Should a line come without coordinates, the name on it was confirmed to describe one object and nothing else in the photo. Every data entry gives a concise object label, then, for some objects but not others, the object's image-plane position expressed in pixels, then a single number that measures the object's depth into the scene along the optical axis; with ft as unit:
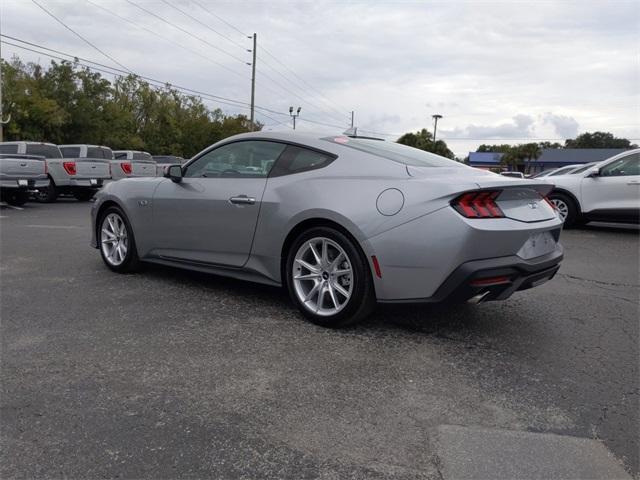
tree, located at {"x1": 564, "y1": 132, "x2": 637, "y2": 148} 402.72
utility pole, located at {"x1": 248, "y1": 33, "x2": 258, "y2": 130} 142.92
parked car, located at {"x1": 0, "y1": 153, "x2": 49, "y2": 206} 46.52
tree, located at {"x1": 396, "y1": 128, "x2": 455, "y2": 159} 278.52
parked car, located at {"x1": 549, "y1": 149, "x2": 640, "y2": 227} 33.37
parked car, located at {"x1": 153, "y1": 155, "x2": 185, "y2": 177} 90.04
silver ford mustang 11.94
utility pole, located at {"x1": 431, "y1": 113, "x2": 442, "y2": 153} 237.29
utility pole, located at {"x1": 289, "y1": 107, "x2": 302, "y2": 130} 189.16
